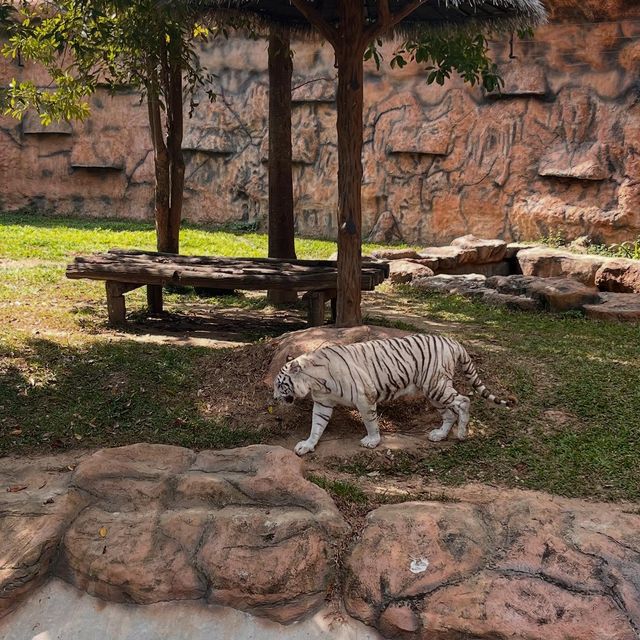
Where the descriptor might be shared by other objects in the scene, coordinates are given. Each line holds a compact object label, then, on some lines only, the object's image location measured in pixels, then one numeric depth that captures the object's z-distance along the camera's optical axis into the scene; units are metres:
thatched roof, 6.68
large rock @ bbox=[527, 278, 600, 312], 9.07
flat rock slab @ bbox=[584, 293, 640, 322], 8.52
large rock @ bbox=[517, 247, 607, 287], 10.88
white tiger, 5.05
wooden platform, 7.50
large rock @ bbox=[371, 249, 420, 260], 12.51
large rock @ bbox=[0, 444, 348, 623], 3.73
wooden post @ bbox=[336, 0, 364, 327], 6.30
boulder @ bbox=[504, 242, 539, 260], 12.97
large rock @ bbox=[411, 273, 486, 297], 10.38
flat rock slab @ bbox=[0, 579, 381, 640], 3.60
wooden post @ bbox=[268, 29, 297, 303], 9.39
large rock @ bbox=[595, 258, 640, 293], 9.92
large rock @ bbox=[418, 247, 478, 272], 12.07
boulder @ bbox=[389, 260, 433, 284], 11.32
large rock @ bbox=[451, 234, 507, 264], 12.48
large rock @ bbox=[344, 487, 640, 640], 3.45
